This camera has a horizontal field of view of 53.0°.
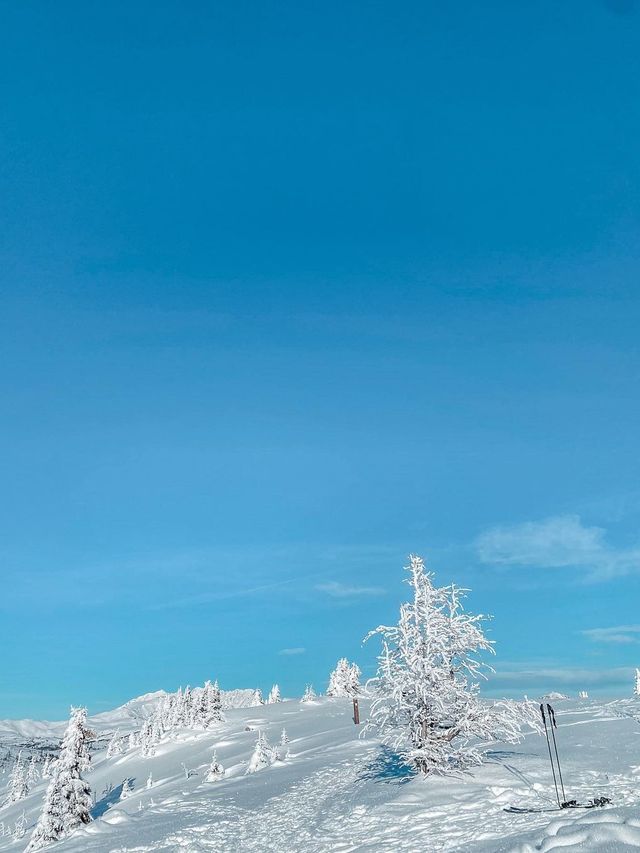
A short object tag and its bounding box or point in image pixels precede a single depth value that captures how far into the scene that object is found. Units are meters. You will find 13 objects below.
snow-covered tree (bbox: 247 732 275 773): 47.97
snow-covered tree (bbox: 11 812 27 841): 77.12
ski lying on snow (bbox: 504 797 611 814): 16.66
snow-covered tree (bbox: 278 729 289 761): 51.99
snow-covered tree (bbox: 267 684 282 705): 156.44
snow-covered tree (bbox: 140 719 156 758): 94.84
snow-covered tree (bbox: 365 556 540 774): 22.64
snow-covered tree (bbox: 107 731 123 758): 127.32
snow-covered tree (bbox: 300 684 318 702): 141.49
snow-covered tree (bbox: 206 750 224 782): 46.21
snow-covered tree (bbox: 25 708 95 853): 46.08
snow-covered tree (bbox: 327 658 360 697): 126.19
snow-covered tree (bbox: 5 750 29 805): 120.58
